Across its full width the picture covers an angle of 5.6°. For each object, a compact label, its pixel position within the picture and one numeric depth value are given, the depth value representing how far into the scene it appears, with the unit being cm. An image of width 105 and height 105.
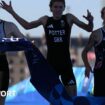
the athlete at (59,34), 1276
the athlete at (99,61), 1250
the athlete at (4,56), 1190
